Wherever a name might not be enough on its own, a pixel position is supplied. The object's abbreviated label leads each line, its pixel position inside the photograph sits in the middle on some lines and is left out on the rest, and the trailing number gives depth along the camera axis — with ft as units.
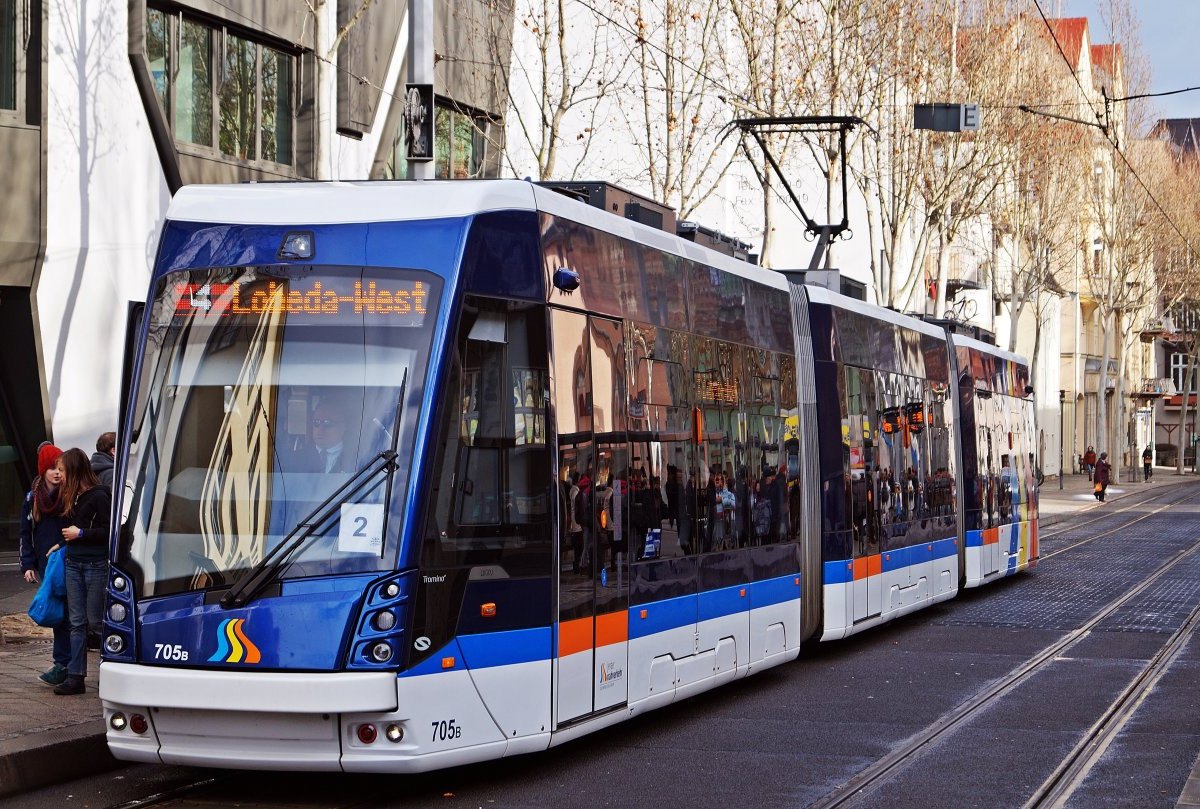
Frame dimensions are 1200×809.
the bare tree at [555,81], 105.81
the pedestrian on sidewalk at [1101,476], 166.20
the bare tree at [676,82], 83.46
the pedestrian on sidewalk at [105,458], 40.93
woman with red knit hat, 37.06
